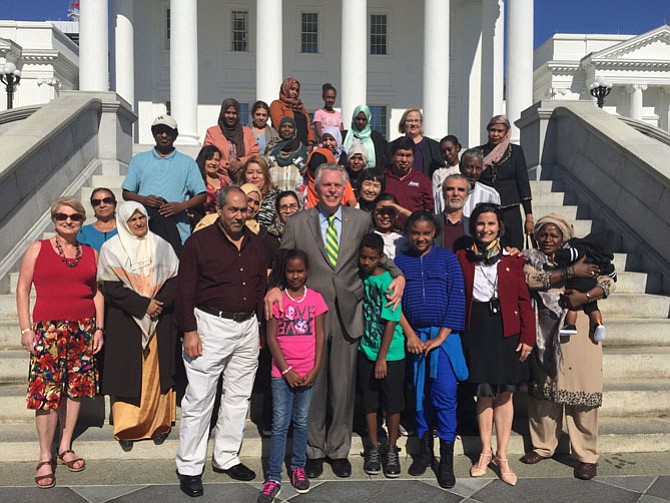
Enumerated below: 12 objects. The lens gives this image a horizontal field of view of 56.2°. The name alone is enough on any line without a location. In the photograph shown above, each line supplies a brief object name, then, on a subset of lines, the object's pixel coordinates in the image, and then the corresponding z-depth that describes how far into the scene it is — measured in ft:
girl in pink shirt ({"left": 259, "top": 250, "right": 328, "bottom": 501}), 14.28
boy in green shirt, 14.99
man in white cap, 19.38
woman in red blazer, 14.87
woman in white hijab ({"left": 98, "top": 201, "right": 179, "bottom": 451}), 15.28
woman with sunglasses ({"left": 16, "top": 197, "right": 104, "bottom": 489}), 14.58
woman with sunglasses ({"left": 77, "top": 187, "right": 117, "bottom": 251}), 17.04
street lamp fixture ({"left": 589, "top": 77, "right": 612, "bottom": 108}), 73.97
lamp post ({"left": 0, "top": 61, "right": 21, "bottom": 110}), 72.43
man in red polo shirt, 20.59
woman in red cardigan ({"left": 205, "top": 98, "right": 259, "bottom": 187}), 24.27
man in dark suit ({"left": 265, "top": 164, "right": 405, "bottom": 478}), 15.06
